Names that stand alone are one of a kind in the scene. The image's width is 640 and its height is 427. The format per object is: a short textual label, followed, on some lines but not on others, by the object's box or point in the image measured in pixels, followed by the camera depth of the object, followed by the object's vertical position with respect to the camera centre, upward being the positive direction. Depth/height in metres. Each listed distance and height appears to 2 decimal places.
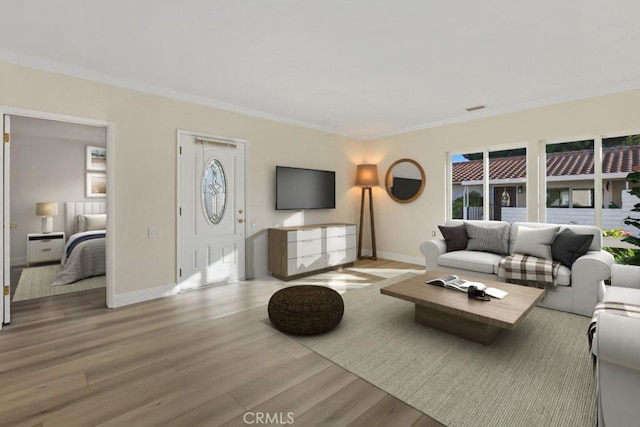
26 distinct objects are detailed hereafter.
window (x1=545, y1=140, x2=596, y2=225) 4.10 +0.44
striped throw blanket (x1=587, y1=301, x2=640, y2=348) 1.85 -0.63
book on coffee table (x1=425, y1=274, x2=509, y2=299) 2.73 -0.68
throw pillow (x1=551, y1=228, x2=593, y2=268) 3.37 -0.37
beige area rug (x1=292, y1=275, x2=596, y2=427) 1.75 -1.10
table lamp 5.70 +0.00
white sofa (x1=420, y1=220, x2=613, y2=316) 3.05 -0.65
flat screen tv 5.06 +0.44
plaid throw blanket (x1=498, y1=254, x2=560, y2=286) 3.24 -0.61
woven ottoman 2.69 -0.88
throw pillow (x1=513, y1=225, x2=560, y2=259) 3.60 -0.33
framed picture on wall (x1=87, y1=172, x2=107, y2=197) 6.34 +0.61
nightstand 5.48 -0.62
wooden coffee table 2.32 -0.75
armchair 1.42 -0.76
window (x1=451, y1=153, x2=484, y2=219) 5.10 +0.49
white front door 4.07 +0.04
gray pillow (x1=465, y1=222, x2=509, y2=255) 4.13 -0.34
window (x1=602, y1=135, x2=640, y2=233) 3.82 +0.47
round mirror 5.69 +0.65
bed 4.46 -0.68
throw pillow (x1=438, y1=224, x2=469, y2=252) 4.36 -0.34
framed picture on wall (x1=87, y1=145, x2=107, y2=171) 6.30 +1.15
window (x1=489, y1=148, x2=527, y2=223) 4.61 +0.46
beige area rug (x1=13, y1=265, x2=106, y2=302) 3.91 -1.01
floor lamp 6.13 +0.71
